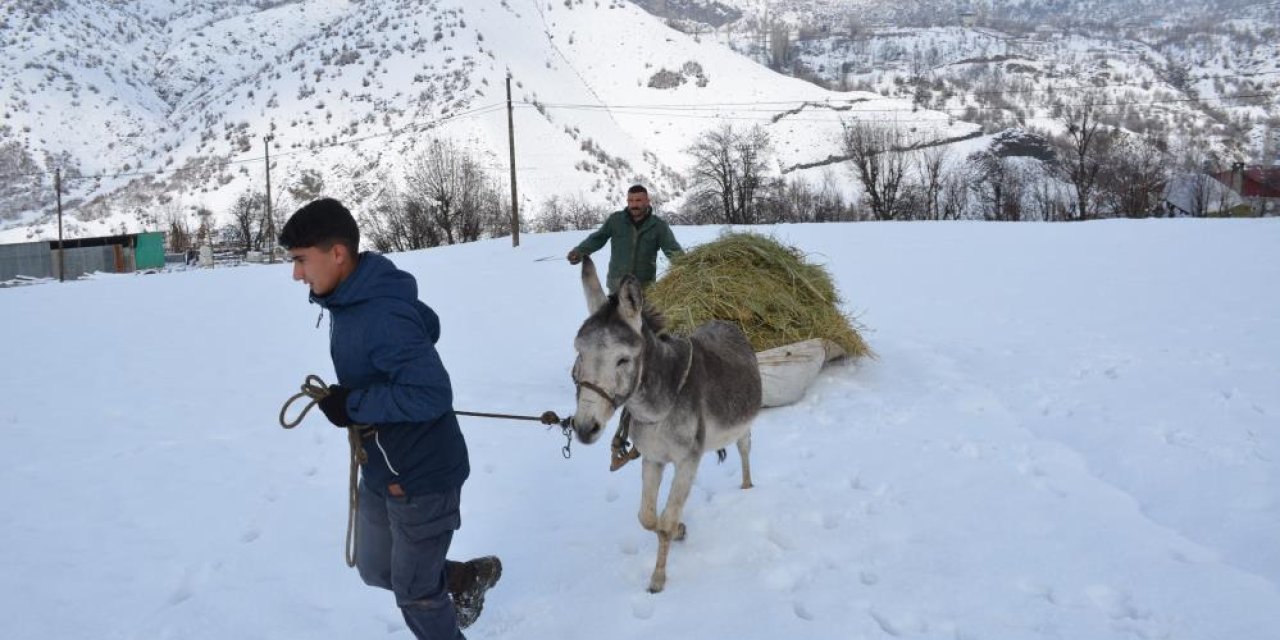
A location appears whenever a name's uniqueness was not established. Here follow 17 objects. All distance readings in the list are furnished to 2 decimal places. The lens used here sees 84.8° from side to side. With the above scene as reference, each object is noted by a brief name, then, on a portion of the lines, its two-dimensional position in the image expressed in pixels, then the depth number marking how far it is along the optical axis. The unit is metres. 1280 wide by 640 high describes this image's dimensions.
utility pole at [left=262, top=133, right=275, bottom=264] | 41.56
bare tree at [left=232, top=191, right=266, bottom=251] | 53.41
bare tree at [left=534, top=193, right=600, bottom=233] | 49.33
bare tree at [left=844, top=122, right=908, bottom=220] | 46.25
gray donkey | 3.28
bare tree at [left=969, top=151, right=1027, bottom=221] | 46.50
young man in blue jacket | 2.69
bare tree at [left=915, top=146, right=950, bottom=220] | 47.28
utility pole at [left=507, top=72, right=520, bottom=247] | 26.30
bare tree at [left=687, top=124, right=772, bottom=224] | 42.87
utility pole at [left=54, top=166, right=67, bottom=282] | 38.64
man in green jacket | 7.91
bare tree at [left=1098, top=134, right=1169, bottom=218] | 40.09
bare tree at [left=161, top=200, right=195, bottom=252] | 52.40
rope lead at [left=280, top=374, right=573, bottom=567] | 2.79
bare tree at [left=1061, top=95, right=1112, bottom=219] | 45.03
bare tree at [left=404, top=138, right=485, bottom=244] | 42.22
